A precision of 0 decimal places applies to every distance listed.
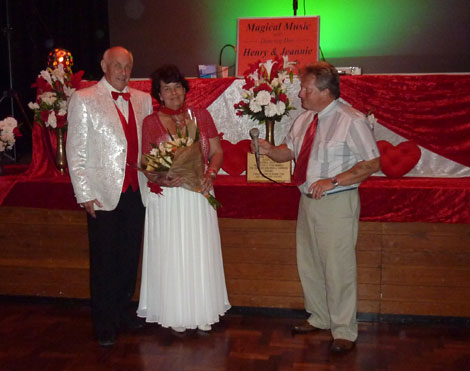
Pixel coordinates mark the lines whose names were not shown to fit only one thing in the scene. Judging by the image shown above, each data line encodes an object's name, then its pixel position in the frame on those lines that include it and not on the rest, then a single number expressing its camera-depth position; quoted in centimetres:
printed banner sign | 351
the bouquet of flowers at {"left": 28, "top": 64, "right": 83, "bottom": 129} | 335
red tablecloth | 295
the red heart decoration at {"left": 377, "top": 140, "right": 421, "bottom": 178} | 328
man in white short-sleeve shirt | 251
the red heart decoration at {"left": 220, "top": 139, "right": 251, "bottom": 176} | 355
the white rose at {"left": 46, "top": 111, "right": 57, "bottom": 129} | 334
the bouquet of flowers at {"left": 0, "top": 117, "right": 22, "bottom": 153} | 357
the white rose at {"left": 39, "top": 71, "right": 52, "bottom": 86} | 335
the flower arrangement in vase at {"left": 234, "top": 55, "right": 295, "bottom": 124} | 313
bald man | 264
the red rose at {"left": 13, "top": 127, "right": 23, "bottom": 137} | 366
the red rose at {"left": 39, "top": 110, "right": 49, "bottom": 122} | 337
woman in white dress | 275
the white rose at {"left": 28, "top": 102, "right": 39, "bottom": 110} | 335
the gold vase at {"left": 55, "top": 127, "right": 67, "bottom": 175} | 348
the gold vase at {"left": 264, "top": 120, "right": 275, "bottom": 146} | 330
